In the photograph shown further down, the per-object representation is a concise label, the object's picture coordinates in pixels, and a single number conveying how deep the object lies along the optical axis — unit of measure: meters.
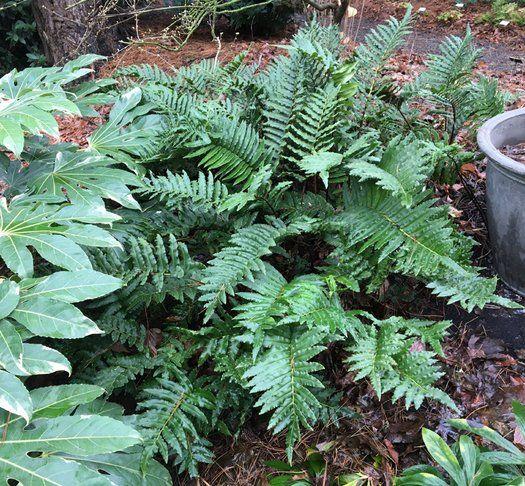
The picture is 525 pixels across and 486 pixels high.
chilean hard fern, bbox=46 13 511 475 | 1.90
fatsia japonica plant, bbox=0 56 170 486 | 1.43
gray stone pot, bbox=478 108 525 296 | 2.35
